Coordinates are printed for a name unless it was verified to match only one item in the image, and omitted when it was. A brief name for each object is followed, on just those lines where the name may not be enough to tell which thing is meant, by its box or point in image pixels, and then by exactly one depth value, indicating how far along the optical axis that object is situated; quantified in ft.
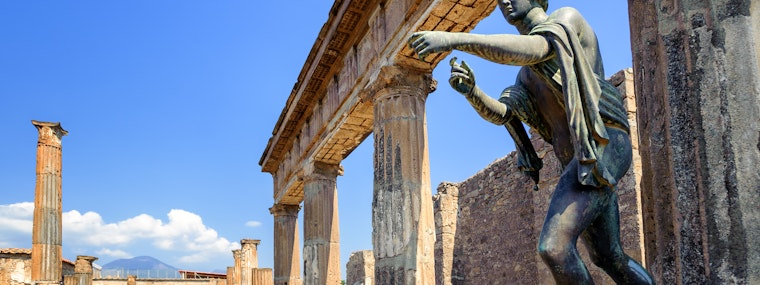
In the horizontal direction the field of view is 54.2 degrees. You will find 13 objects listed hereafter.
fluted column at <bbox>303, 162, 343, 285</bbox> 43.55
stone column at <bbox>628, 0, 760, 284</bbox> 8.40
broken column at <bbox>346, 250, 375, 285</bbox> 78.59
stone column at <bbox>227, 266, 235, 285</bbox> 96.64
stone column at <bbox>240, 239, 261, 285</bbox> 95.91
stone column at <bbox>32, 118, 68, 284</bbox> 64.75
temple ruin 8.57
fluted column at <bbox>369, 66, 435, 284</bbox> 26.99
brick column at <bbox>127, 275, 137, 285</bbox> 98.68
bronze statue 9.55
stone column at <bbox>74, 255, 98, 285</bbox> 83.62
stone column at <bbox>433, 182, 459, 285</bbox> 60.75
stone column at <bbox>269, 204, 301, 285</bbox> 55.93
